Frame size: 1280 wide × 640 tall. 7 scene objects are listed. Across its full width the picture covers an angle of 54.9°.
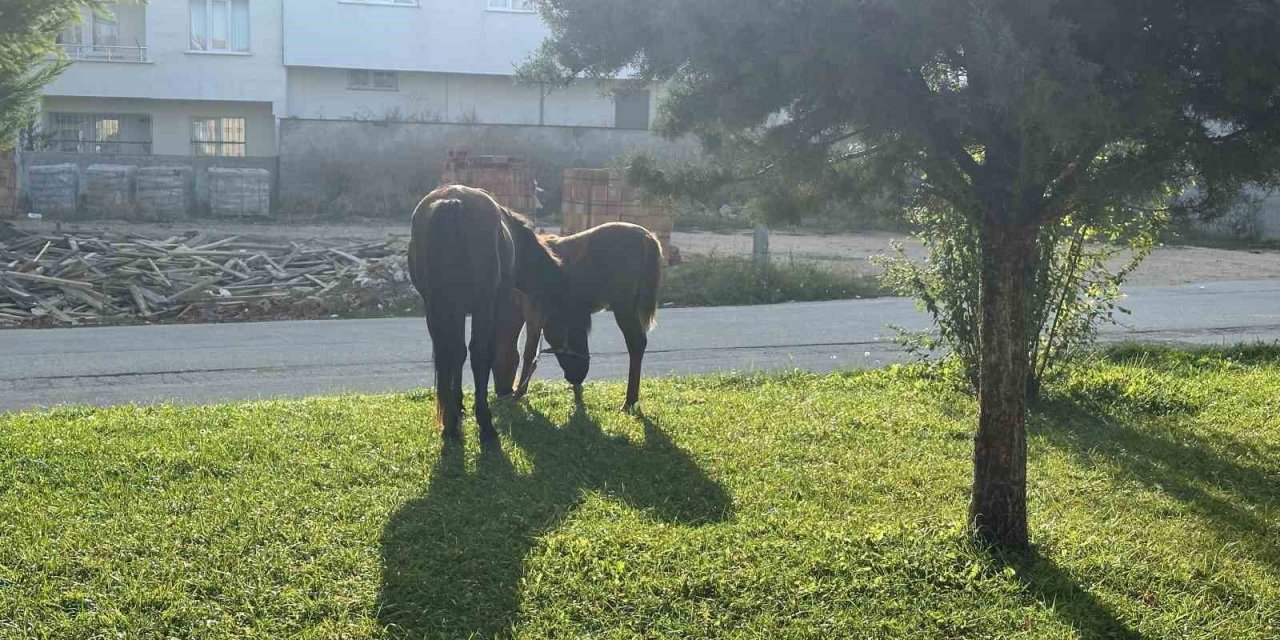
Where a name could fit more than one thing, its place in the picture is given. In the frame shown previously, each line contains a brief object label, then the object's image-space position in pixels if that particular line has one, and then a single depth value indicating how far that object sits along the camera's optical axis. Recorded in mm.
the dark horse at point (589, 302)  9000
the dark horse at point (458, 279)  7340
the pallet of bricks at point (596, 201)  18297
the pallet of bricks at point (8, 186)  25375
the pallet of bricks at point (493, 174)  18562
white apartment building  33406
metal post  18266
